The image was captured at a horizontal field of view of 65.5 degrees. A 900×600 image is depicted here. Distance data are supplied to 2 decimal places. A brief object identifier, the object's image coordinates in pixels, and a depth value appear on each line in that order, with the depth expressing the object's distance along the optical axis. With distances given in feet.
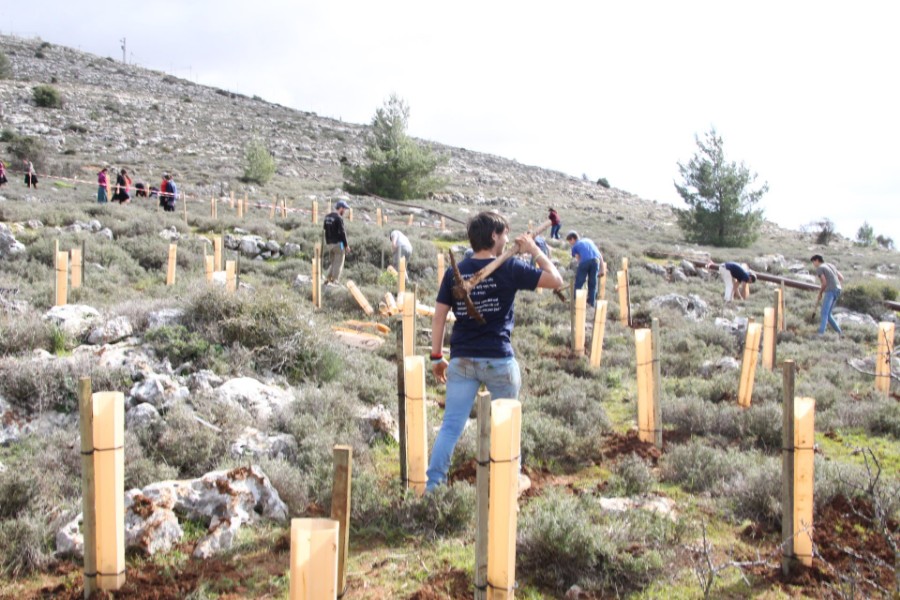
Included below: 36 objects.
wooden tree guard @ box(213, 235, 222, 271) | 42.70
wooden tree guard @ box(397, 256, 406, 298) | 40.82
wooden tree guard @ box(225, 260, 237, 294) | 33.94
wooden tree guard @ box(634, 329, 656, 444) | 20.38
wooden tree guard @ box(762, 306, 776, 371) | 29.71
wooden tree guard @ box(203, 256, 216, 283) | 37.78
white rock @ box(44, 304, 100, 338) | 25.03
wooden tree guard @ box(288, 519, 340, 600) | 8.29
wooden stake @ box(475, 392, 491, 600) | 10.90
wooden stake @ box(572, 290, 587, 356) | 31.09
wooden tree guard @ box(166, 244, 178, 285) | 39.60
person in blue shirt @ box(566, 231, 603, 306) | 38.99
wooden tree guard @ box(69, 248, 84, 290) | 34.81
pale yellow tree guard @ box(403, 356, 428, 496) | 15.76
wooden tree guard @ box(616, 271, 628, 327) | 40.47
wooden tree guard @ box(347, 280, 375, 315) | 38.63
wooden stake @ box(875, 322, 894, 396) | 27.40
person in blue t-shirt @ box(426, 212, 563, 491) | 14.30
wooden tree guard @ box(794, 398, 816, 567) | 13.30
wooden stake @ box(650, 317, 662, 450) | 19.95
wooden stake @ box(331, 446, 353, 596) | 9.50
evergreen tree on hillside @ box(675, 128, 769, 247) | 101.04
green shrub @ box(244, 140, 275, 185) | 116.67
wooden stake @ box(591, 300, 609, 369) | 29.25
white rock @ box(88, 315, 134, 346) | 24.52
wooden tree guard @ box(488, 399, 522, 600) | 10.88
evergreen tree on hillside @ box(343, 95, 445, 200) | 105.01
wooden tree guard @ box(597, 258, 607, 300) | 42.96
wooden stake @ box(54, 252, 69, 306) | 30.27
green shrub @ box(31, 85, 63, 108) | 158.30
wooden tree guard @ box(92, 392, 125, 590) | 11.41
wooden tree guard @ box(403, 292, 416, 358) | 25.11
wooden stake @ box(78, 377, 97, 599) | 11.28
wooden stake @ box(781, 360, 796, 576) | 13.07
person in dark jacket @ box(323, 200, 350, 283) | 43.52
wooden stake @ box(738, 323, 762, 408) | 24.25
